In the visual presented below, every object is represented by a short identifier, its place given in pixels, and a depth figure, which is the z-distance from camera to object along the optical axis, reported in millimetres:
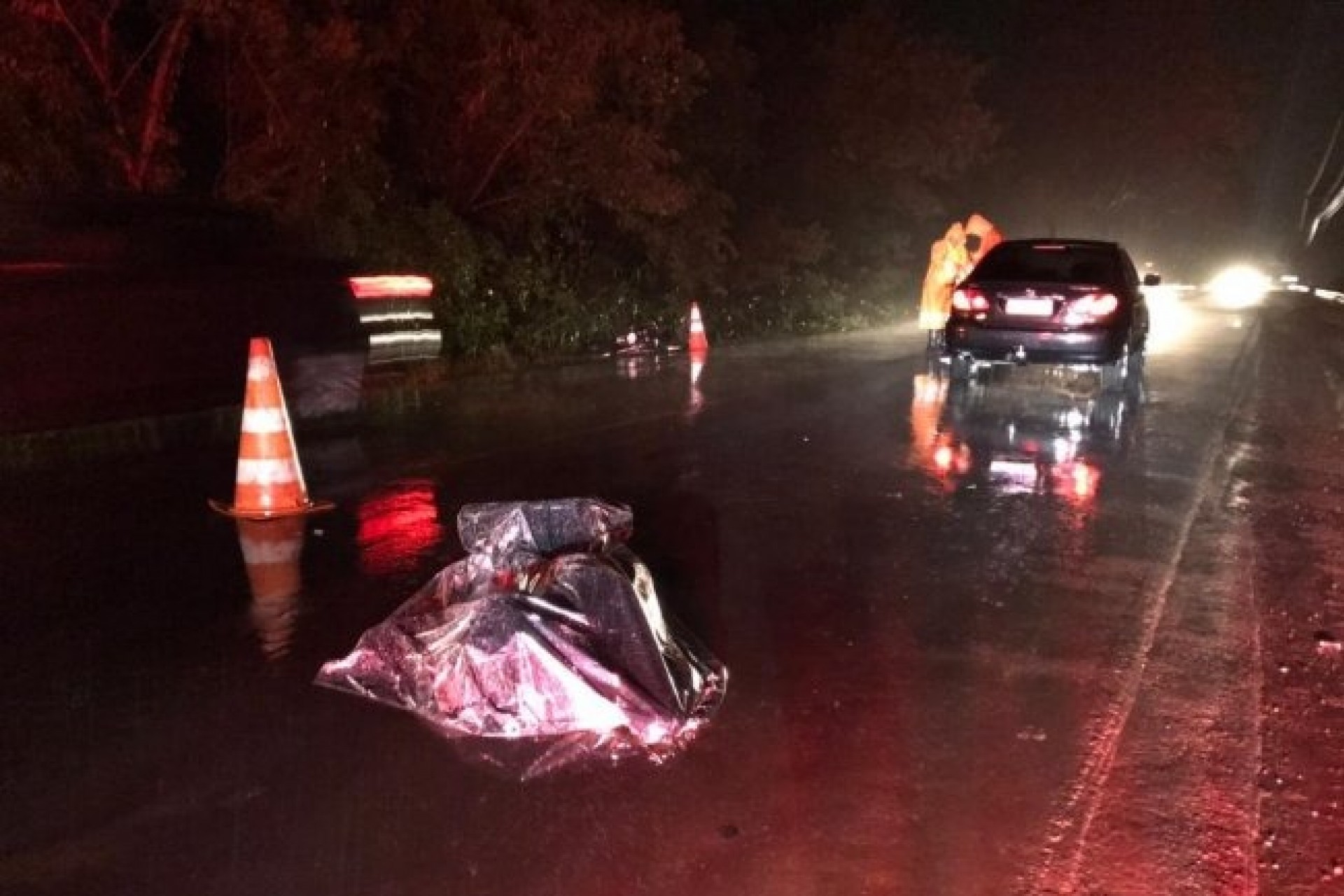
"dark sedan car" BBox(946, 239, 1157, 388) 11406
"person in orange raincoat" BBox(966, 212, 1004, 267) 18594
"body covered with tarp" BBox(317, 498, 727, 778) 4156
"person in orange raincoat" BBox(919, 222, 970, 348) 16859
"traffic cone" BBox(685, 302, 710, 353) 18016
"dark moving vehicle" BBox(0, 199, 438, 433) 7758
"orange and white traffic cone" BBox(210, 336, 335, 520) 7160
